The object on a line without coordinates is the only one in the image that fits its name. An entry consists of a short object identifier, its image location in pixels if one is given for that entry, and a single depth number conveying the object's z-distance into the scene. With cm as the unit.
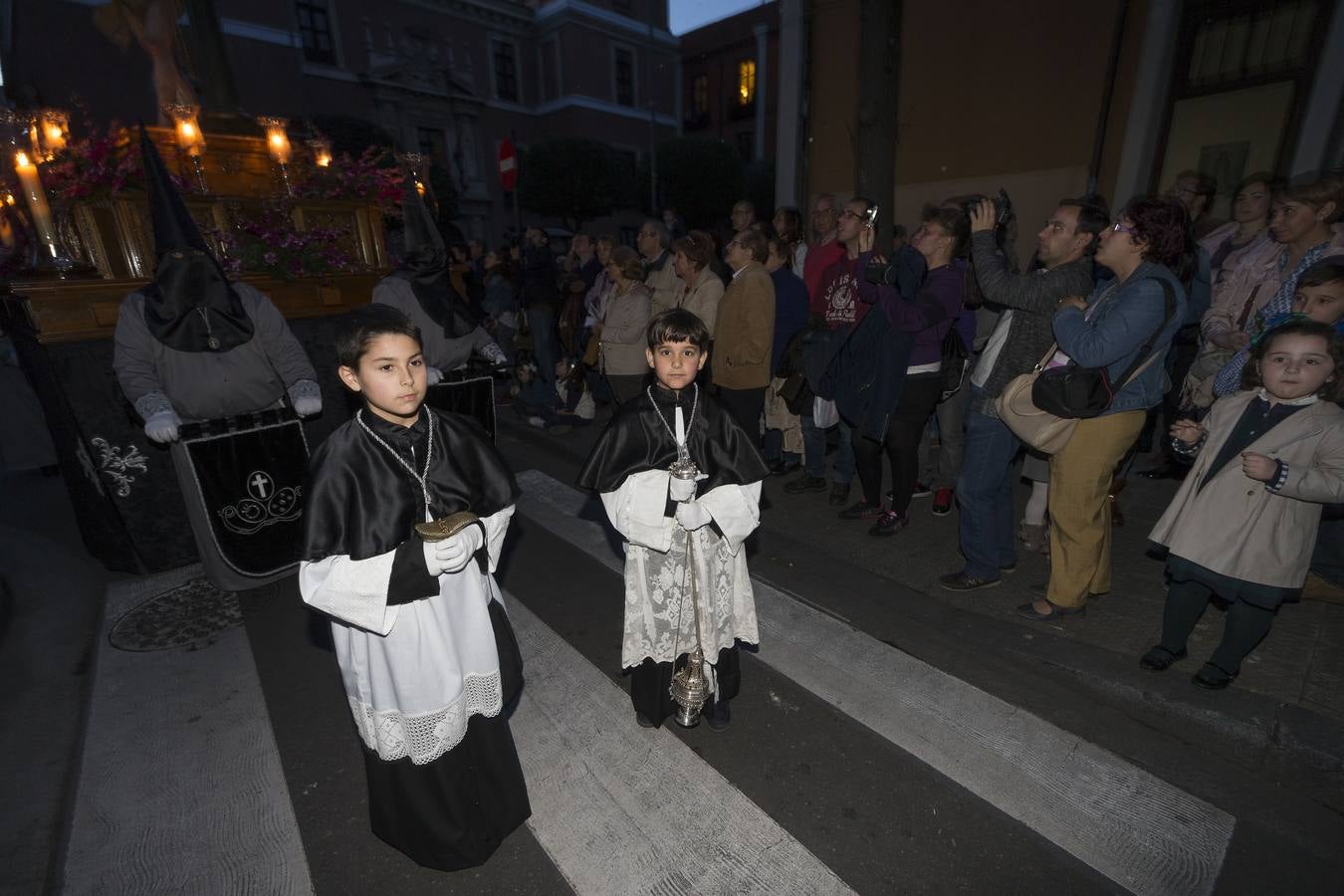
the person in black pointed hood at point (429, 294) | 542
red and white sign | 1005
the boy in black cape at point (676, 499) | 265
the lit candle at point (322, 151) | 661
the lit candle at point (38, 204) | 424
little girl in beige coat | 259
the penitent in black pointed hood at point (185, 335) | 378
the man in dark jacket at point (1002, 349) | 341
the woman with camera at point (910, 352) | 414
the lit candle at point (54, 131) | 467
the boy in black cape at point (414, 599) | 197
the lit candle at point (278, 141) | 606
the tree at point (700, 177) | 3275
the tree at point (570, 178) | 3131
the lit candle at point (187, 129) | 550
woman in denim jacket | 296
